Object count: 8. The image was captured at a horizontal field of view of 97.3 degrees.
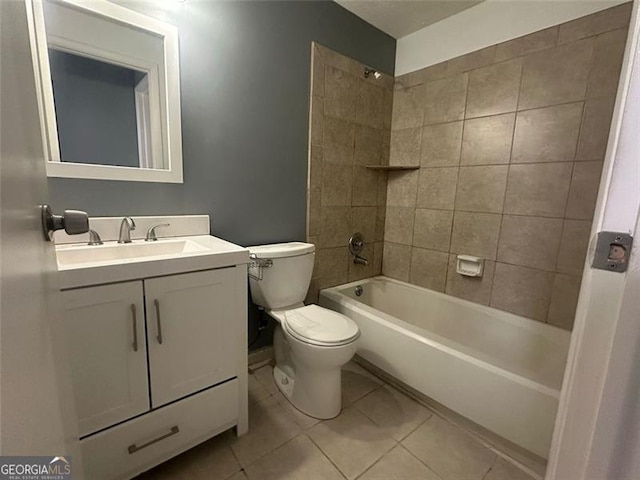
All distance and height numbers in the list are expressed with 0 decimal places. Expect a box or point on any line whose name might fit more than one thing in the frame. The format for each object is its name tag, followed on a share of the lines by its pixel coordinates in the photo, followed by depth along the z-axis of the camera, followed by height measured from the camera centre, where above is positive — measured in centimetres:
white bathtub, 117 -81
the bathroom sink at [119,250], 110 -26
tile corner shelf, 217 +26
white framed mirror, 112 +43
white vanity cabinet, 89 -62
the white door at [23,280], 31 -13
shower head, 205 +92
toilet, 133 -65
